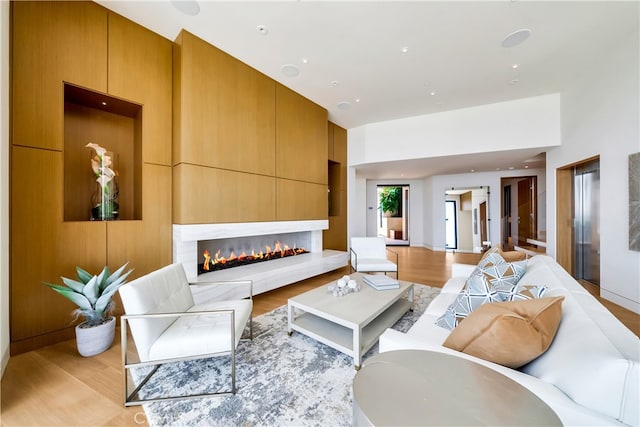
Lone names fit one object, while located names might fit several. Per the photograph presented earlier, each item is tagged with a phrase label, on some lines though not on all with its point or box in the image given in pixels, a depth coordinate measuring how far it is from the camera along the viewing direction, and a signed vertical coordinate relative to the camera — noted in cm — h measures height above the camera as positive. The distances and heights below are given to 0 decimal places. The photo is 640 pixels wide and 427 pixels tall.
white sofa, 76 -57
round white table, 76 -65
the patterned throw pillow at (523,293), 145 -50
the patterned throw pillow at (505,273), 187 -49
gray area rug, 149 -125
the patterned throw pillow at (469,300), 168 -62
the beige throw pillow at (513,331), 103 -52
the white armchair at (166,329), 161 -85
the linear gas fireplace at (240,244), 310 -53
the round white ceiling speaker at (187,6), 250 +220
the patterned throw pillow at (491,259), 225 -44
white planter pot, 212 -110
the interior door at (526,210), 704 +7
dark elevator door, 394 -17
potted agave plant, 212 -83
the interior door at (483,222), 766 -30
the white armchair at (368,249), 461 -70
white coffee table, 199 -90
